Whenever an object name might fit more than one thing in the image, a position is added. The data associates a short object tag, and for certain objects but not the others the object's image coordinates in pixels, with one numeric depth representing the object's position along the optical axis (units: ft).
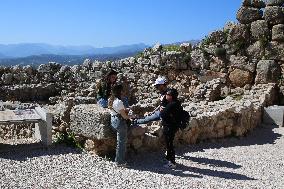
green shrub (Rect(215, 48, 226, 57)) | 39.32
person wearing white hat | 20.79
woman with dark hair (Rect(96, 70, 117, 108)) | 23.27
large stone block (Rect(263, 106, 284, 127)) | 31.04
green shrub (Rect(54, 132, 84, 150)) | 22.14
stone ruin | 37.30
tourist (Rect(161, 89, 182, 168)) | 19.84
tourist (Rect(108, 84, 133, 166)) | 19.38
